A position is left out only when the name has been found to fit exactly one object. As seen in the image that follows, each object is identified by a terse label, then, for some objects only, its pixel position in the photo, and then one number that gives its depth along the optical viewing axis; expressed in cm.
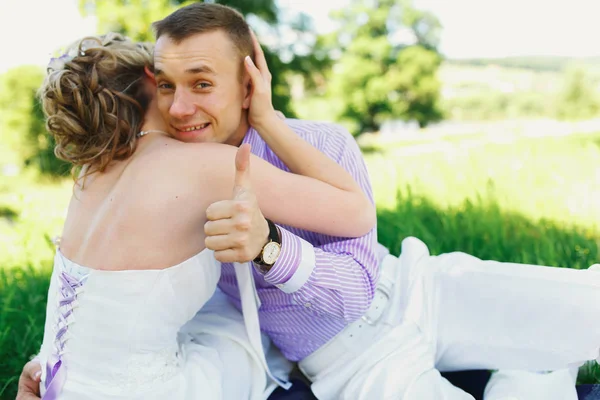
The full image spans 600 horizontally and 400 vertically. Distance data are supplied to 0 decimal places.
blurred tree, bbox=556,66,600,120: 3959
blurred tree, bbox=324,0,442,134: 3116
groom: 202
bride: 187
